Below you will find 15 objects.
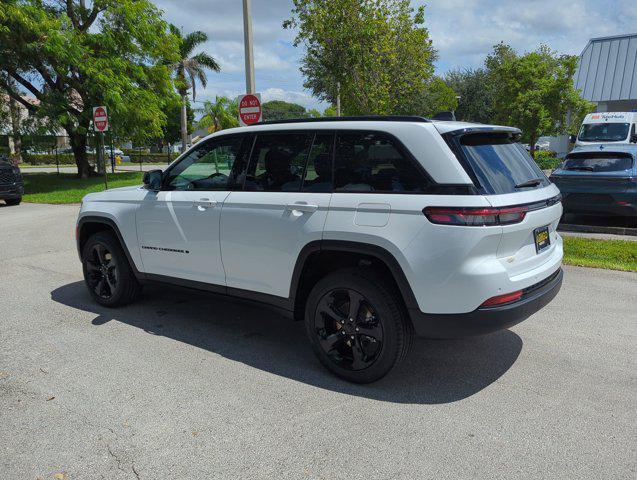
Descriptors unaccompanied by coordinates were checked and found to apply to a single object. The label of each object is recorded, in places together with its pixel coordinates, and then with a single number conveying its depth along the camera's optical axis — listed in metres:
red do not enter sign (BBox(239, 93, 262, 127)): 10.95
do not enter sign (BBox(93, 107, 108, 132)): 14.61
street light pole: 11.60
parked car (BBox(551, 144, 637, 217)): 8.91
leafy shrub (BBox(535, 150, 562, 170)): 28.97
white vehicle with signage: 17.73
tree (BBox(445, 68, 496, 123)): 45.19
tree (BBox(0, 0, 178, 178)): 18.20
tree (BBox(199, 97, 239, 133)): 54.72
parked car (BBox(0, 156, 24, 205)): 15.59
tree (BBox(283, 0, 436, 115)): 16.33
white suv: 3.20
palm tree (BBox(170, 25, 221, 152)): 41.44
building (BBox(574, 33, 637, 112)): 32.12
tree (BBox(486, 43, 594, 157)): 24.98
